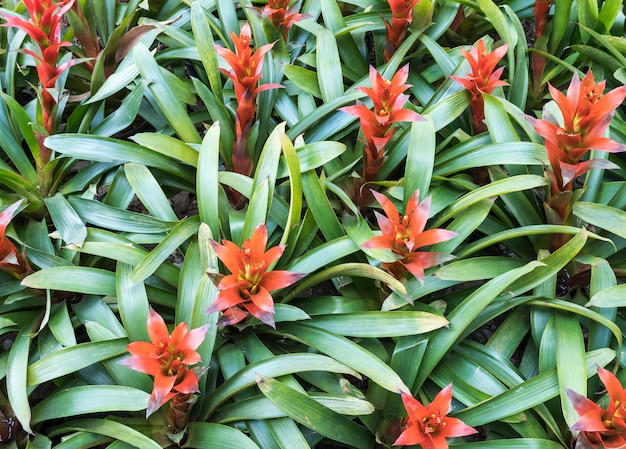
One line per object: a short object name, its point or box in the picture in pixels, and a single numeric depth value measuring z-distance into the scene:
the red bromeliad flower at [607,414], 1.34
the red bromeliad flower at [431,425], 1.36
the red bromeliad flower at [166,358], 1.33
